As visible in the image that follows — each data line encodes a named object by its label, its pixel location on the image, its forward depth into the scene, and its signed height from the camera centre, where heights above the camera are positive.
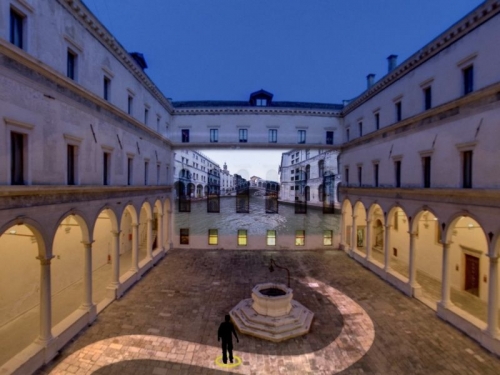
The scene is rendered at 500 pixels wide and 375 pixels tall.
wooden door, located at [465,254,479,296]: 14.98 -4.90
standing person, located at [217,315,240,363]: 9.30 -5.06
